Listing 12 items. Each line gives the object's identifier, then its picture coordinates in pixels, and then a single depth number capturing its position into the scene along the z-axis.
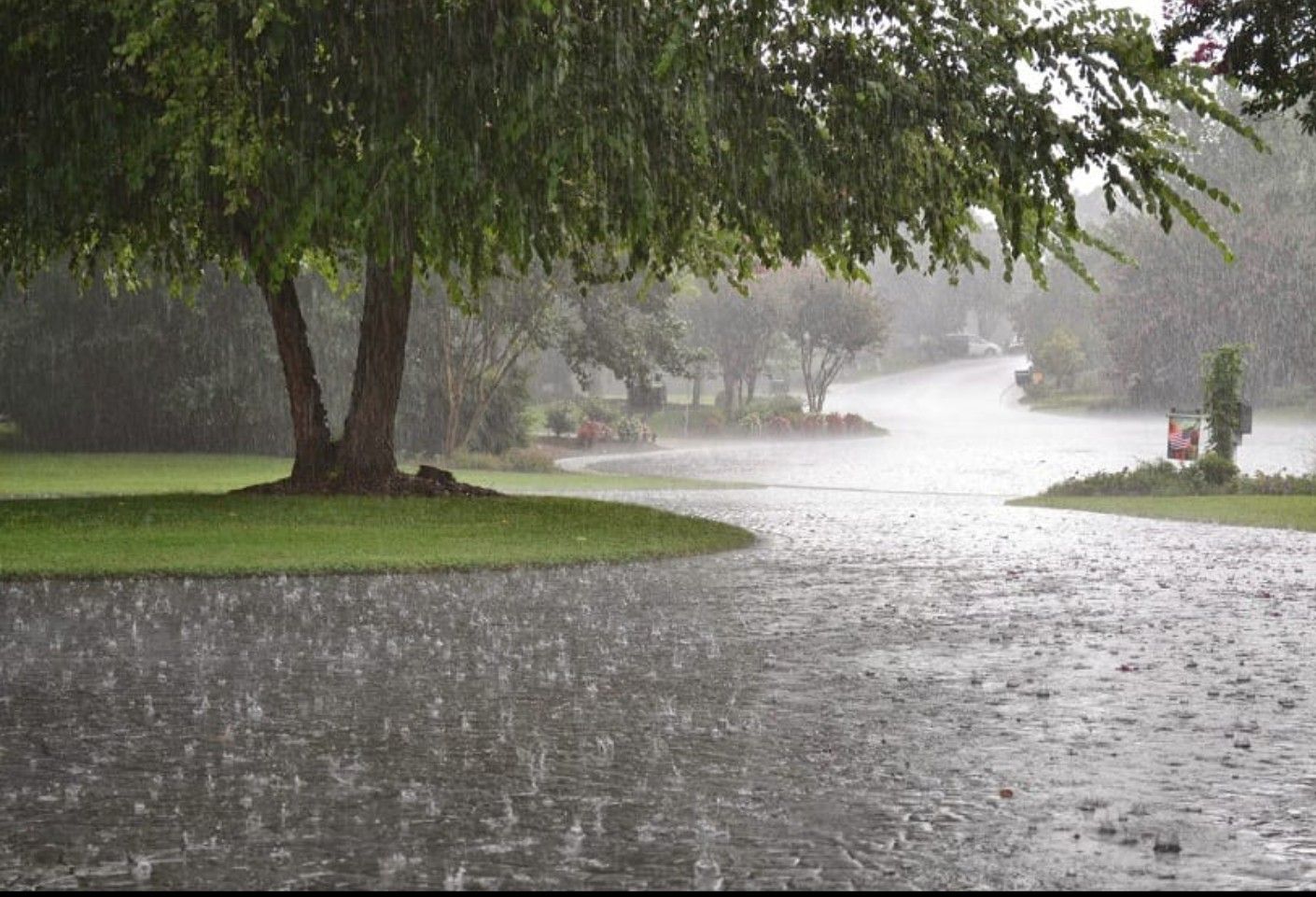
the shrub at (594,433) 52.19
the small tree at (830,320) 65.81
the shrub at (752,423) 59.16
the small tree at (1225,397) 30.38
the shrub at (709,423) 62.44
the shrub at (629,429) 53.50
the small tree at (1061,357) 83.31
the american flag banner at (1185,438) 30.19
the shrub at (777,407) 61.08
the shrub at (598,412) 58.81
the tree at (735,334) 70.54
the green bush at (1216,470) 29.09
